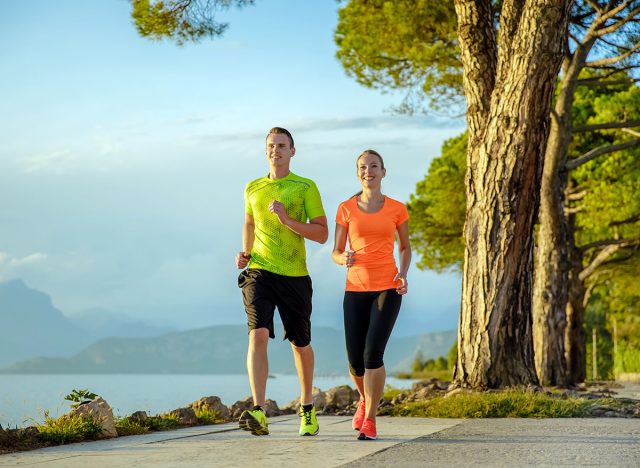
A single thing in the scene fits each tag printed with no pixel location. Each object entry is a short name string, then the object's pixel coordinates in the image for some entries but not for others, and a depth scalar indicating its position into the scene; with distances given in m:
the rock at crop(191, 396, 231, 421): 9.14
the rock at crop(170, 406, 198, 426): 8.30
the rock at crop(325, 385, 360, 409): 10.74
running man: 6.60
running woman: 6.53
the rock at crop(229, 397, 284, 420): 9.65
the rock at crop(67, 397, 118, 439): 7.07
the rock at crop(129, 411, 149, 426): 7.86
